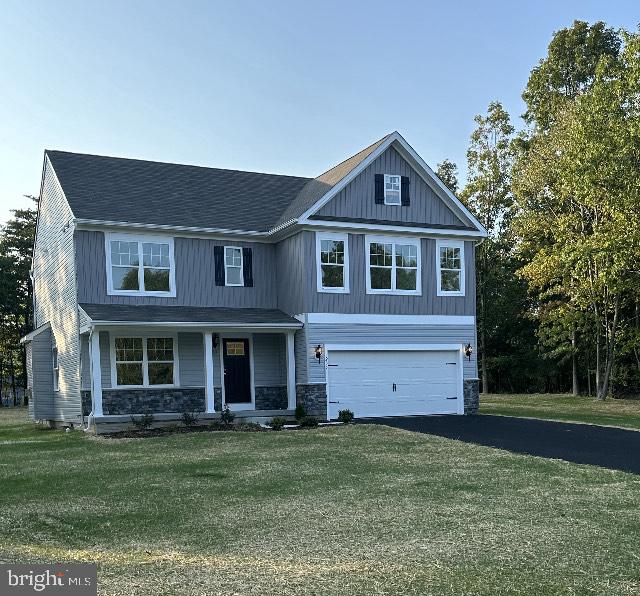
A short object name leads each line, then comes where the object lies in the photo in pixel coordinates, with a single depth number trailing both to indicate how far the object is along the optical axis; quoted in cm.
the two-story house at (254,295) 1892
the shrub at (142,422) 1792
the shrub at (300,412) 1927
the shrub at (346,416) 1914
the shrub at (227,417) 1862
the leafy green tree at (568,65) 3512
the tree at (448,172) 4022
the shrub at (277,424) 1780
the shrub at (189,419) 1828
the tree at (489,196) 3606
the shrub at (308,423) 1830
